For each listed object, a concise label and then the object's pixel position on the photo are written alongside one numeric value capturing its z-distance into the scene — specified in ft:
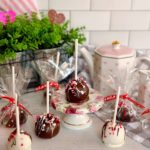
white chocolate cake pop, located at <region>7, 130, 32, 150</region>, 1.87
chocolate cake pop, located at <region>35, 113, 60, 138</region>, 2.06
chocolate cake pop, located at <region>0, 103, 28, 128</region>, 2.26
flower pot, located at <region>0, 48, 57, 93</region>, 2.61
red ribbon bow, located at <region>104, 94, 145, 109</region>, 2.30
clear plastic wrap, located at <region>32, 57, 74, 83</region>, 2.78
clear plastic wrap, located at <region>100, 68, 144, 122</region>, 2.37
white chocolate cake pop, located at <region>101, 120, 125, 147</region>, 2.01
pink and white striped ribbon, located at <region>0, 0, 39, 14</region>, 3.06
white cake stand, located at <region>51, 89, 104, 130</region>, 2.09
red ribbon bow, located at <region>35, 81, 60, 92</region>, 2.55
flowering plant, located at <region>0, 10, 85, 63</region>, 2.46
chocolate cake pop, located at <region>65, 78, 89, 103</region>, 2.16
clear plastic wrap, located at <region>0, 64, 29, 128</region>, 2.27
